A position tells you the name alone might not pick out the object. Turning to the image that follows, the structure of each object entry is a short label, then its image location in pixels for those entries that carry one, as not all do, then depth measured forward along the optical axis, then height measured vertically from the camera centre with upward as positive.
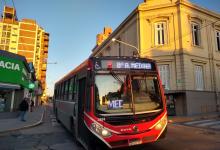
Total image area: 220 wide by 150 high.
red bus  5.49 -0.13
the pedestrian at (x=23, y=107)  15.29 -0.68
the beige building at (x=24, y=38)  73.62 +21.85
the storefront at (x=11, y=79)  18.11 +1.77
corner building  20.81 +5.46
